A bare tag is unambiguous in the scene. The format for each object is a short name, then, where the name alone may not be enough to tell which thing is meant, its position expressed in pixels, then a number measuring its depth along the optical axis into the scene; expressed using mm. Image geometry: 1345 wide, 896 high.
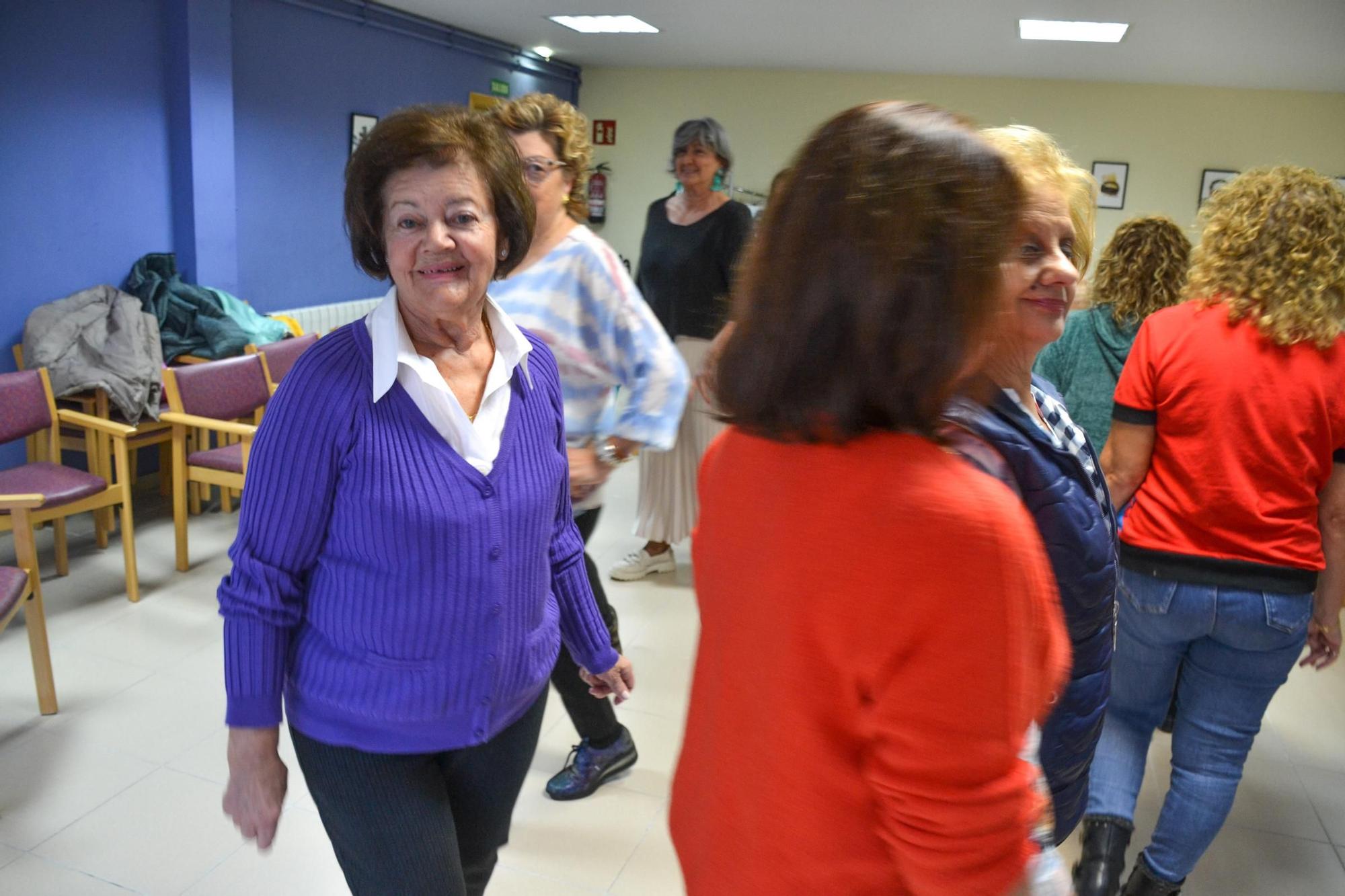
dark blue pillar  5145
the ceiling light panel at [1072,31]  5914
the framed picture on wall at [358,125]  6715
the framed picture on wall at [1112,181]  8539
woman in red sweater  745
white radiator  6340
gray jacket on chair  4301
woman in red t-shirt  1868
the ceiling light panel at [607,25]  6891
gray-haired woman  4035
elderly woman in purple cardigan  1271
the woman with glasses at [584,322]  2170
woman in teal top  2387
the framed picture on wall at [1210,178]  8344
